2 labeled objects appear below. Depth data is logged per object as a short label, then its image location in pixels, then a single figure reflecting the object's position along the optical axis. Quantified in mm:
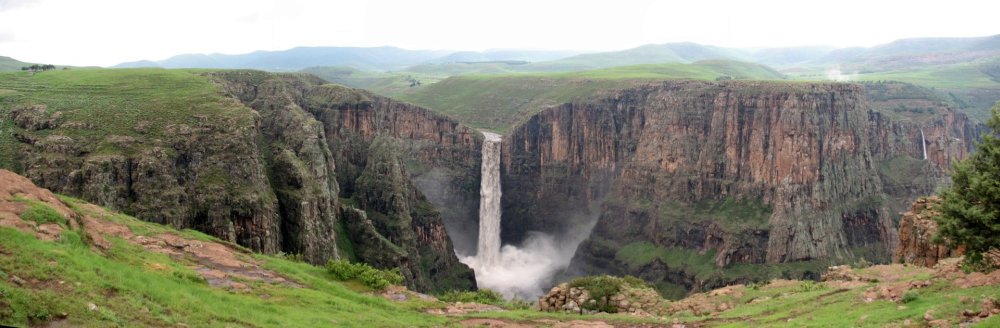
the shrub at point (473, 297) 41281
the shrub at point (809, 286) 37234
